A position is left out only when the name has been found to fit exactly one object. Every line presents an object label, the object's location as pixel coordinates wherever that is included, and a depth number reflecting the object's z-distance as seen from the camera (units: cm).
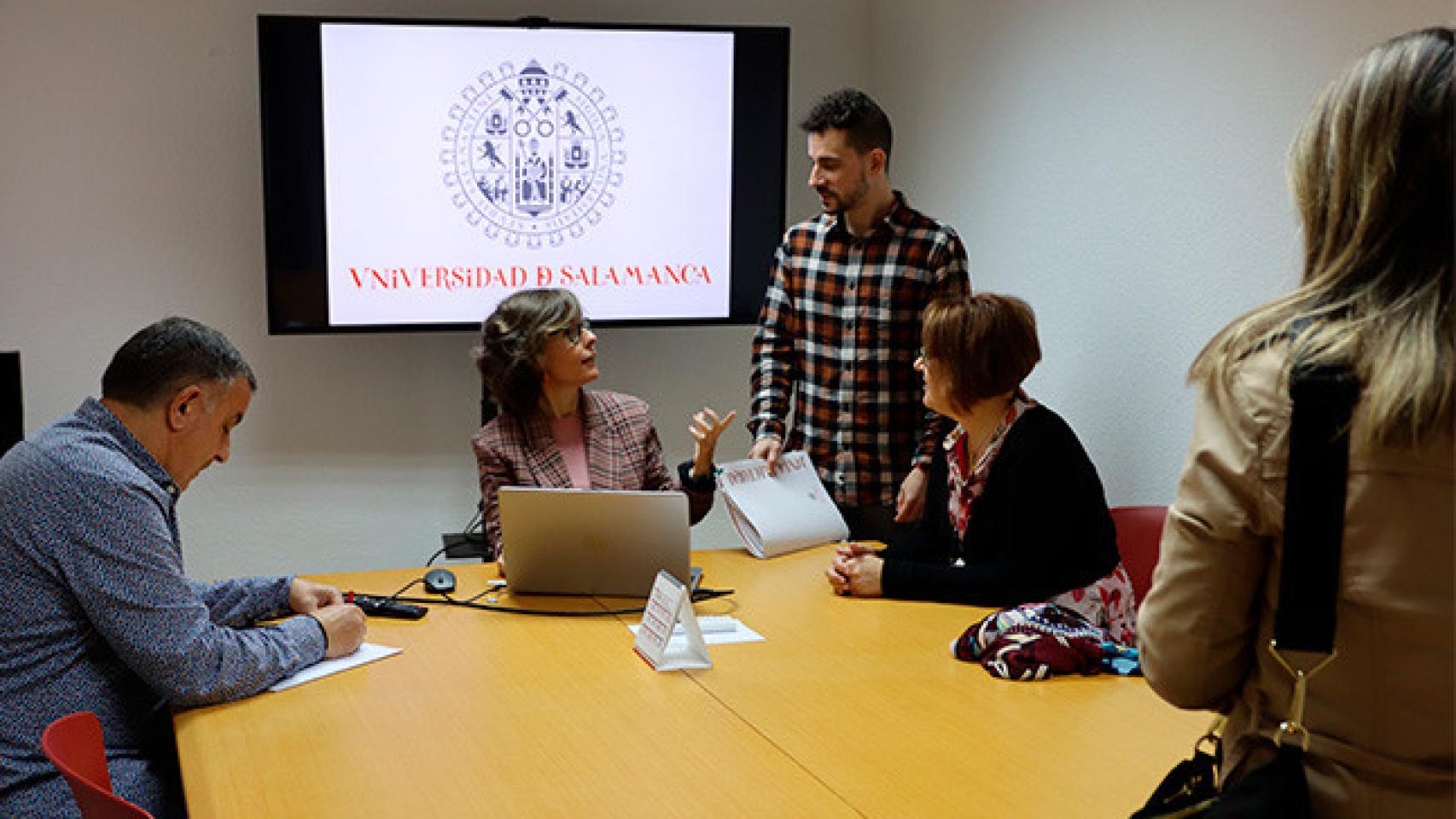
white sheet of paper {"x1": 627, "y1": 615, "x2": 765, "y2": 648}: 272
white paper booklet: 339
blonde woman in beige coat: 129
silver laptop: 290
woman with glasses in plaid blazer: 340
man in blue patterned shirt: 222
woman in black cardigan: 273
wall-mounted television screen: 436
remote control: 291
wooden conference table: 196
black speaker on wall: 404
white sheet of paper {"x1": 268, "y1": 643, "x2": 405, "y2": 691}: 246
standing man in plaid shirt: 388
